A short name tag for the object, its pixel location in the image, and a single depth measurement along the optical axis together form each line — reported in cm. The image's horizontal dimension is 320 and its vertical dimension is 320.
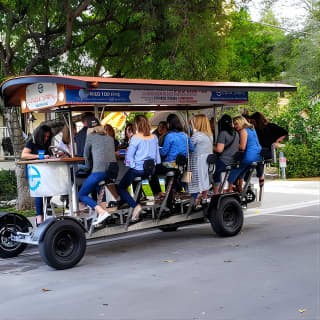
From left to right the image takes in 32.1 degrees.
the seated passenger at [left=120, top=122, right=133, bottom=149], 1093
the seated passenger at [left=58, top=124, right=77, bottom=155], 863
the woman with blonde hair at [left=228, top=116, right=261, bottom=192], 987
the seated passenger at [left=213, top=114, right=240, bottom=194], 969
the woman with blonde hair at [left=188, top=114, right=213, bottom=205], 918
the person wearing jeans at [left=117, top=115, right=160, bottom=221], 837
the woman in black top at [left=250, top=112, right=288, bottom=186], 1057
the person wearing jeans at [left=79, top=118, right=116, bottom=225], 798
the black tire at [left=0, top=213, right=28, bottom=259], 833
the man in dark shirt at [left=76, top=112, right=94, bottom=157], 852
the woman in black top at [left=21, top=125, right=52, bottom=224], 884
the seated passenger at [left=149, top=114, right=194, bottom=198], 897
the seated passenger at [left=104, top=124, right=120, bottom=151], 957
